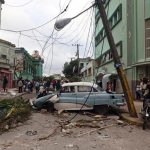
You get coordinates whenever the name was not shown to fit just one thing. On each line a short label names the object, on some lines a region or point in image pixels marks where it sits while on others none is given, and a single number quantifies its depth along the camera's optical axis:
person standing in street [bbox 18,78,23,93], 15.79
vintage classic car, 7.76
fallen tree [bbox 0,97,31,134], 5.80
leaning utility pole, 6.79
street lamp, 6.65
